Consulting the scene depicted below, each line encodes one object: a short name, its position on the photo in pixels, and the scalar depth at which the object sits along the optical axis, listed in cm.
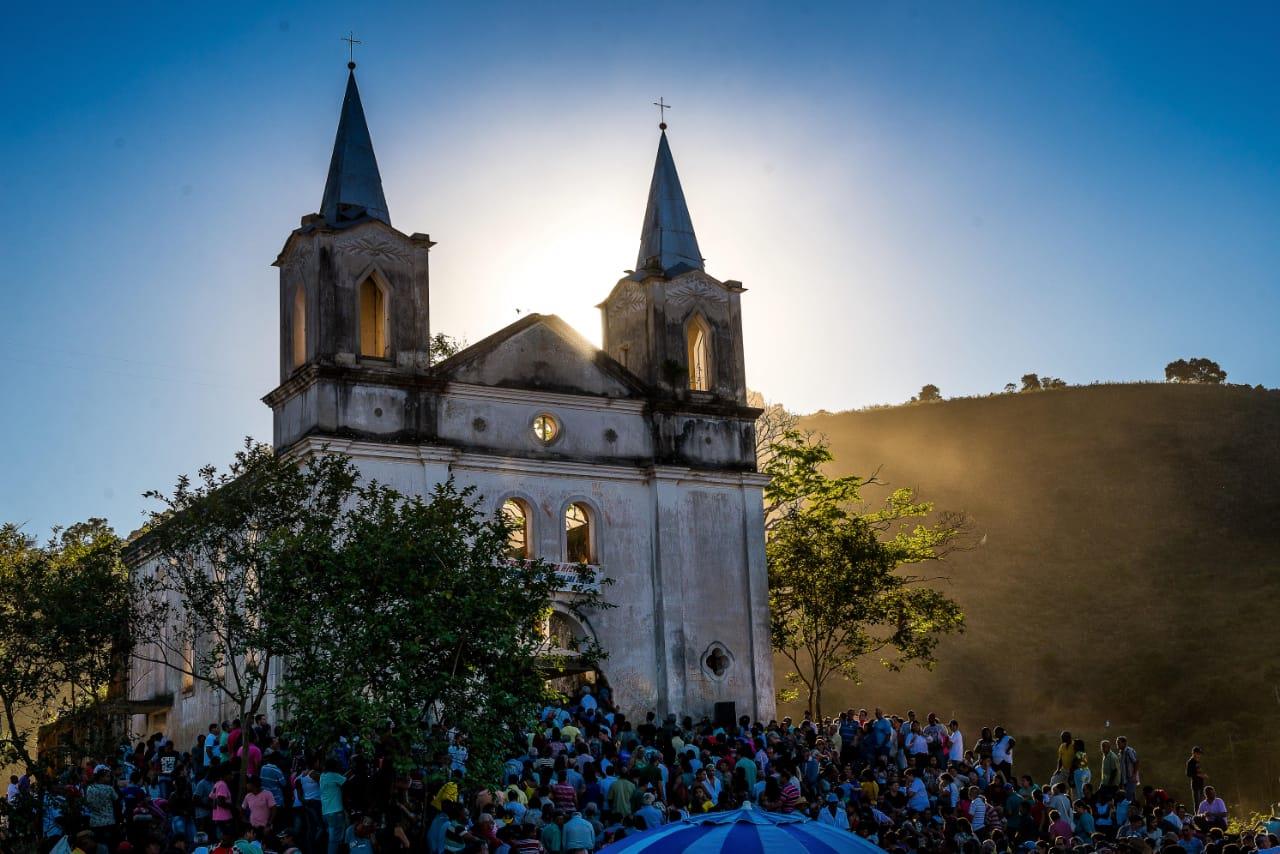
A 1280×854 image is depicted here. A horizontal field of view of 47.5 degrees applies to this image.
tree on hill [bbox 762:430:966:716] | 3869
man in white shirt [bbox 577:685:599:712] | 2758
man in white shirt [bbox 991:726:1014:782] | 2781
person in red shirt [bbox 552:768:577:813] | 2061
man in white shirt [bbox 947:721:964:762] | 2908
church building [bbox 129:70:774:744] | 3105
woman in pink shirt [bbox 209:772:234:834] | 2038
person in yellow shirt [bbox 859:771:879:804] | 2473
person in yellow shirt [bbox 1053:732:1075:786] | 2708
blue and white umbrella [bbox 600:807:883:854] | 1270
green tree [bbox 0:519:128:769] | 2789
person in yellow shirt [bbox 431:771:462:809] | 1900
